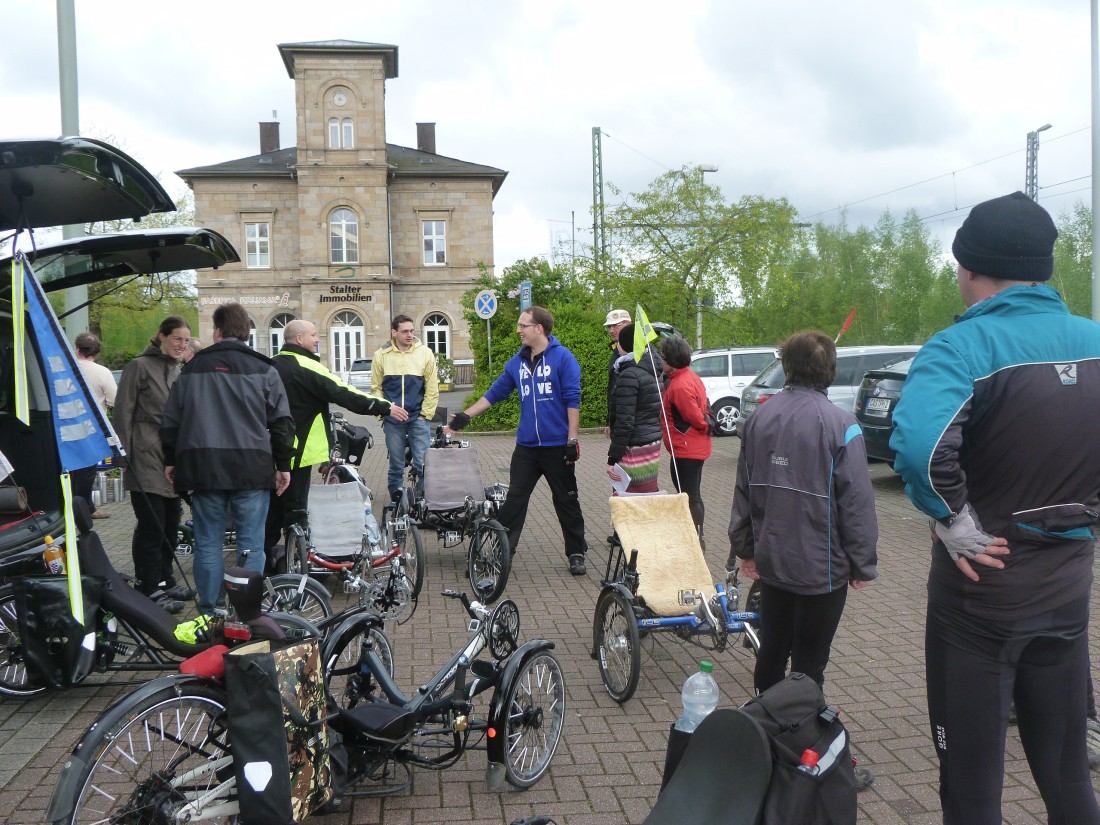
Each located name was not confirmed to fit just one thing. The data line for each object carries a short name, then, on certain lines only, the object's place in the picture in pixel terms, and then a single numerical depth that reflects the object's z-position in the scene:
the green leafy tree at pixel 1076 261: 30.45
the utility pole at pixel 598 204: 29.16
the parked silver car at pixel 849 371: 15.02
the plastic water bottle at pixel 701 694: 3.19
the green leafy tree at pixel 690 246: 27.73
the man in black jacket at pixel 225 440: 5.50
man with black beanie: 2.59
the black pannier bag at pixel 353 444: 9.95
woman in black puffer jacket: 7.15
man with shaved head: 6.89
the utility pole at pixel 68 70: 8.91
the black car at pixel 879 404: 12.30
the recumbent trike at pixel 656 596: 4.89
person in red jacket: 7.12
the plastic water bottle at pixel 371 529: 6.60
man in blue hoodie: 7.56
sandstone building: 48.20
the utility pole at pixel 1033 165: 27.17
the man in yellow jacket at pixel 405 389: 9.70
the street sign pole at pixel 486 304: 18.94
